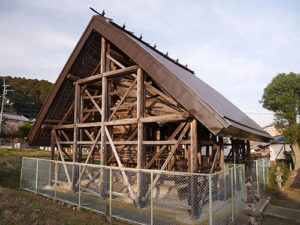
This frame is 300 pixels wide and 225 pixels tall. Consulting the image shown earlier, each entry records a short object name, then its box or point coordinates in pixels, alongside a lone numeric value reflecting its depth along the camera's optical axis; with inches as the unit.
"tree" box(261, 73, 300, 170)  823.7
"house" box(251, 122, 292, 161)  1111.0
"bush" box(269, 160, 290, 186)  565.2
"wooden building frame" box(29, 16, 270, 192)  271.9
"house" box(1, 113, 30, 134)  1646.0
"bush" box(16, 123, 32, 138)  1466.5
